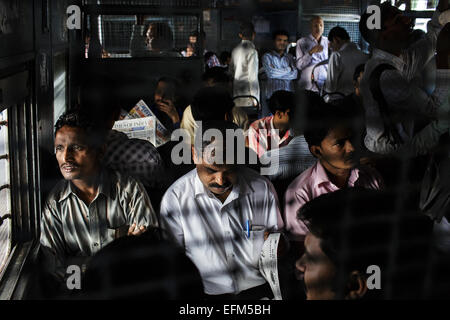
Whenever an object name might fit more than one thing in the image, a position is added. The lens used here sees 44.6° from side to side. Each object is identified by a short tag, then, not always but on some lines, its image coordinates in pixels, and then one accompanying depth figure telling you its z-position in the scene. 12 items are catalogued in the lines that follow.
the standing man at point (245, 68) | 4.03
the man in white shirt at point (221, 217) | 1.41
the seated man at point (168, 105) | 2.23
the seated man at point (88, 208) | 1.37
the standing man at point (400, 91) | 1.84
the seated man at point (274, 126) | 2.02
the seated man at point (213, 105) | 1.83
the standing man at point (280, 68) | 4.43
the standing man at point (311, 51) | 4.00
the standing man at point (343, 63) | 2.98
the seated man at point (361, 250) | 1.24
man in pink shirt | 1.54
